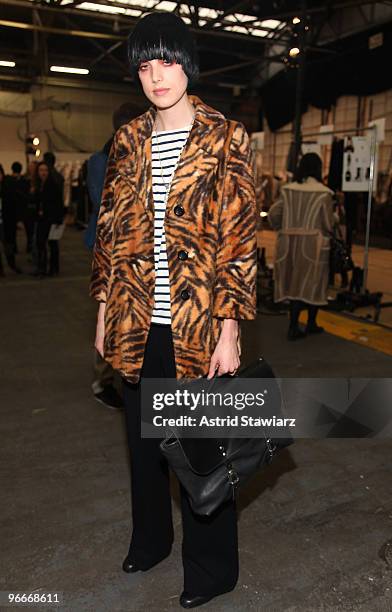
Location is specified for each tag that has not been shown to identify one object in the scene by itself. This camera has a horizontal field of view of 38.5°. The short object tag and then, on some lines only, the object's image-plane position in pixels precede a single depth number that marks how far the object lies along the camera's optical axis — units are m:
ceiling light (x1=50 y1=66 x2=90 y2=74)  15.37
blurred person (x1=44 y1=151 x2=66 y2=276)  7.53
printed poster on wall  5.84
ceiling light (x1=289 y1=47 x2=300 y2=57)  7.02
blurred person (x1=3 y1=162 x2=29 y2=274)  8.27
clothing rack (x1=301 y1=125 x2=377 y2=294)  5.66
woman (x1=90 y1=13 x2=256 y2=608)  1.44
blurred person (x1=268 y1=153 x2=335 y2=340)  4.73
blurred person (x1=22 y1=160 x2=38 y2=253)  8.82
